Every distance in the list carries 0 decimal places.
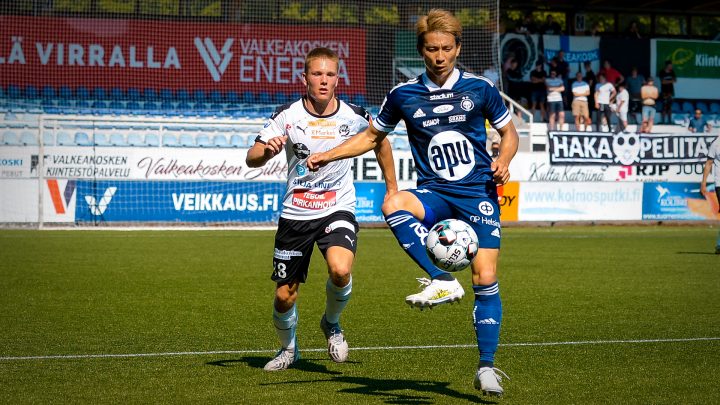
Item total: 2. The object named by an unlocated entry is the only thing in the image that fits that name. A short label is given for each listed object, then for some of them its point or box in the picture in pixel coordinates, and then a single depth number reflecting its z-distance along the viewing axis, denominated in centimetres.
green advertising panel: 3491
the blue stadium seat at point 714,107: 3484
